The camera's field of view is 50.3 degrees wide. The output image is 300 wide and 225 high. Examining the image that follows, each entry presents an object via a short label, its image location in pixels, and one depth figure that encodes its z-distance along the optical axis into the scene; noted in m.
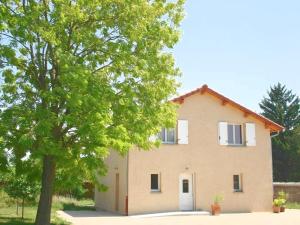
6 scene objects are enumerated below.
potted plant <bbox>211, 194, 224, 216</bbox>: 17.51
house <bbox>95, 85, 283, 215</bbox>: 17.36
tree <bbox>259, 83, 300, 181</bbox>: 39.31
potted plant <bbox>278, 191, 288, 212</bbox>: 19.38
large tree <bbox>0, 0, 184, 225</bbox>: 9.68
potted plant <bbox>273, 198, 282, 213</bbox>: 19.04
